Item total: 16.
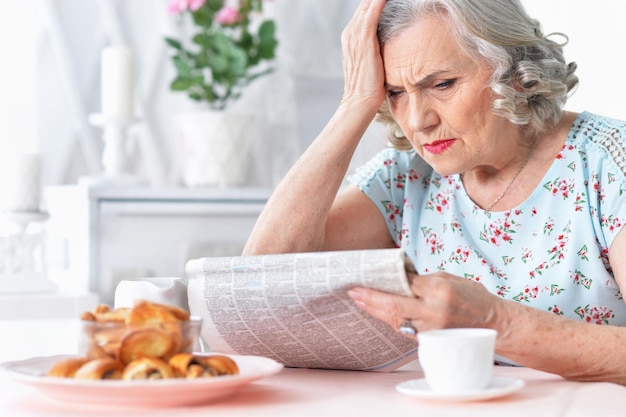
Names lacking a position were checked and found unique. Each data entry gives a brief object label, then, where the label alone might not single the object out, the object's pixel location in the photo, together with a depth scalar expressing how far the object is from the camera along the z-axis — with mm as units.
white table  1480
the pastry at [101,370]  1462
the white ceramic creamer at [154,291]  1699
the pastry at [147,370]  1456
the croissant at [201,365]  1466
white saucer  1495
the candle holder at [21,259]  3107
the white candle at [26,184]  3132
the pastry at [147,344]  1464
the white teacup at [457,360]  1489
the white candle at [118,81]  3278
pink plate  1440
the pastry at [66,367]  1487
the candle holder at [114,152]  3320
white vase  3367
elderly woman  2020
